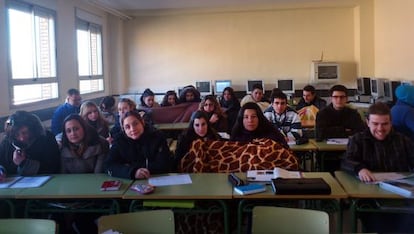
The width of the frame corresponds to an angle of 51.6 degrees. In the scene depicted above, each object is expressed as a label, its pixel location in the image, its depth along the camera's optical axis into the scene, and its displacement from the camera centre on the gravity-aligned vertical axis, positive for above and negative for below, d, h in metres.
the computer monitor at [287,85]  9.41 +0.18
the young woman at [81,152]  3.54 -0.46
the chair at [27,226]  1.99 -0.60
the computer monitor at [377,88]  7.80 +0.06
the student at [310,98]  7.08 -0.09
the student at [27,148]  3.40 -0.41
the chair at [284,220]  2.04 -0.61
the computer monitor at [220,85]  9.56 +0.21
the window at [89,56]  8.18 +0.83
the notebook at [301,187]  2.77 -0.61
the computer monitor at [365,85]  8.61 +0.13
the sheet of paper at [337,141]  4.55 -0.53
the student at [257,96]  8.02 -0.04
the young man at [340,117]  5.01 -0.30
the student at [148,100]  7.56 -0.07
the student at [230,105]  6.62 -0.18
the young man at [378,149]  3.20 -0.44
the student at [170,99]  7.68 -0.07
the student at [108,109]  6.61 -0.19
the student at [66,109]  6.11 -0.17
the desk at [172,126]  6.36 -0.47
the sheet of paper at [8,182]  3.12 -0.62
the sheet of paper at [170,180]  3.08 -0.62
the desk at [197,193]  2.81 -0.65
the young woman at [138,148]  3.43 -0.43
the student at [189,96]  7.67 -0.02
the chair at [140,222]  2.05 -0.61
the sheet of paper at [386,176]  2.99 -0.60
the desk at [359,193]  2.72 -0.65
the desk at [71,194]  2.88 -0.65
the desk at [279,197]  2.76 -0.67
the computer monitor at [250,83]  9.49 +0.23
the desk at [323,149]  4.38 -0.58
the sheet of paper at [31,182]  3.11 -0.62
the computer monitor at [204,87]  9.57 +0.17
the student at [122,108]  5.29 -0.15
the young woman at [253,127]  3.94 -0.31
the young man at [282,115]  5.52 -0.29
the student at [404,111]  4.11 -0.20
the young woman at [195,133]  3.77 -0.35
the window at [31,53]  5.70 +0.66
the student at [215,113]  5.90 -0.26
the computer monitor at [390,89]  7.05 +0.03
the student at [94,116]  5.30 -0.24
